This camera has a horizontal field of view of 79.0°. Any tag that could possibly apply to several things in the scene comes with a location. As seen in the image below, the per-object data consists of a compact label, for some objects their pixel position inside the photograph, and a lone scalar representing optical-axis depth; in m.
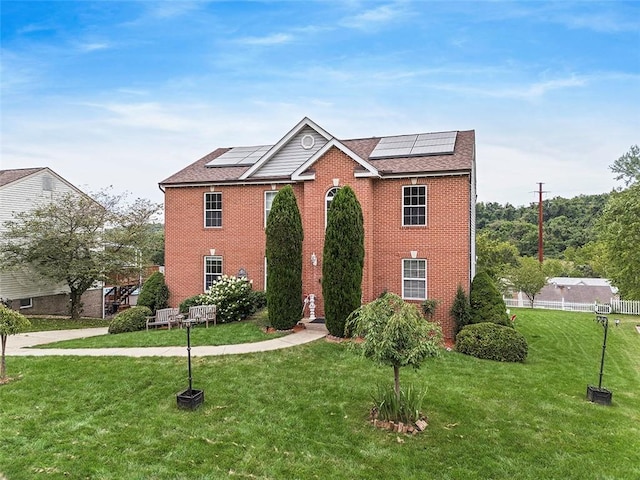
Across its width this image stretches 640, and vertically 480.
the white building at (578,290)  34.59
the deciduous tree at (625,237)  21.94
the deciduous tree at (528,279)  28.78
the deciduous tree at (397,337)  6.66
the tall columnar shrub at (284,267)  13.34
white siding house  21.08
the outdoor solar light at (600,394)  8.31
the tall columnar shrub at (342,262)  12.63
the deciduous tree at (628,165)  33.88
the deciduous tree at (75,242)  19.53
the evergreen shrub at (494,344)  11.40
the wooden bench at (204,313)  14.40
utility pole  39.08
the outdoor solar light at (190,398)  7.27
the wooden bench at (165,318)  14.66
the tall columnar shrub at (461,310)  13.72
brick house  14.33
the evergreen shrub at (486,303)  13.67
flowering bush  15.42
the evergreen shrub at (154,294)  17.34
